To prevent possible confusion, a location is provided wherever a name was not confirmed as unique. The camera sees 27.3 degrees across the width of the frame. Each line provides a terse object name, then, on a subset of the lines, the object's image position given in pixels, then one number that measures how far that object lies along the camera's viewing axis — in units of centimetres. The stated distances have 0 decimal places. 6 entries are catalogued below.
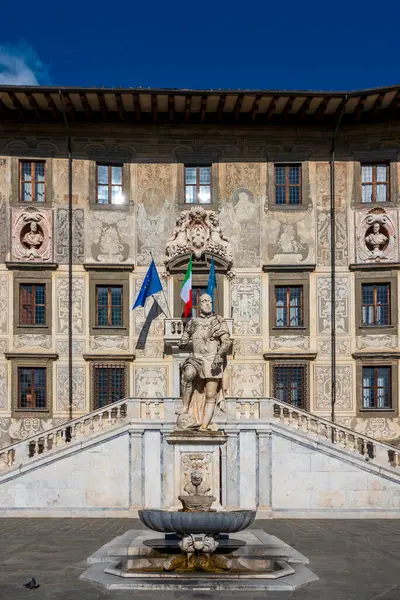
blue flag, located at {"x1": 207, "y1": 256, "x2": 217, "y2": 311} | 2717
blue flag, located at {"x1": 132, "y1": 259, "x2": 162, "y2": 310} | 2766
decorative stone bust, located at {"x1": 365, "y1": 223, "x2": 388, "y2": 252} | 2864
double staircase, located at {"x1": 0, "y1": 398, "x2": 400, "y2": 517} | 2414
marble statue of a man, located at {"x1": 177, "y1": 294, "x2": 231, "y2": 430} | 1608
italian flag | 2716
